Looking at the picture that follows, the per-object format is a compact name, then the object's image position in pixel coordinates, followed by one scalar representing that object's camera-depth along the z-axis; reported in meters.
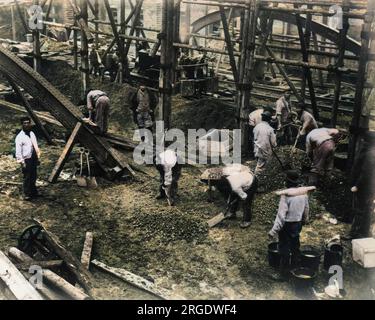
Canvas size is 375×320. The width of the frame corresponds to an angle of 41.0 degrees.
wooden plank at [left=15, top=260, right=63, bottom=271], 7.46
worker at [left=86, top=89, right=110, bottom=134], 12.96
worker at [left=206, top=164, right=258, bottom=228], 9.38
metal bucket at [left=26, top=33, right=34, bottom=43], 22.36
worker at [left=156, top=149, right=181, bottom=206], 10.39
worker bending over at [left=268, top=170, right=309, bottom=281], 7.67
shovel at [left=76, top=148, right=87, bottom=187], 11.32
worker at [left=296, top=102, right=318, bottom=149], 11.53
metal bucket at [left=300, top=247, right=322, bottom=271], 8.03
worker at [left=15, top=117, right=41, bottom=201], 10.20
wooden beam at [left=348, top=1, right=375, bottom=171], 10.01
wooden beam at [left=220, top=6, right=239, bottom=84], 12.51
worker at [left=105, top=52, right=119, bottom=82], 17.77
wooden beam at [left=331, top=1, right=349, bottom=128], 11.20
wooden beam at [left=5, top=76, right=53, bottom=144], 13.49
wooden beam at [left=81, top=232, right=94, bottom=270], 8.15
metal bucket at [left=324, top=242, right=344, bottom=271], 8.15
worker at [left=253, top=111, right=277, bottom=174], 10.69
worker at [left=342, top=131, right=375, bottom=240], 8.80
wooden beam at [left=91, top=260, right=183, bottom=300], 7.50
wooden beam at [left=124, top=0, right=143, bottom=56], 15.87
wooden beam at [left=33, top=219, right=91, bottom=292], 7.62
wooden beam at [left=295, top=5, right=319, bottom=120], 12.17
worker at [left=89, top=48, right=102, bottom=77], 18.01
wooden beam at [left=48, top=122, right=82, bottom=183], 11.41
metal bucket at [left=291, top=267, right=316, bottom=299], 7.57
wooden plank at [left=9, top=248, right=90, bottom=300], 6.91
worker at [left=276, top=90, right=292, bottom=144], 12.66
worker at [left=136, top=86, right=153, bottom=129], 13.62
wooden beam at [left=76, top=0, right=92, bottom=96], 15.23
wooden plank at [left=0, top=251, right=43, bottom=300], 6.45
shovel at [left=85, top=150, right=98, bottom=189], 11.34
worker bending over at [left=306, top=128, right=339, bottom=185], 10.27
